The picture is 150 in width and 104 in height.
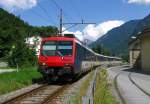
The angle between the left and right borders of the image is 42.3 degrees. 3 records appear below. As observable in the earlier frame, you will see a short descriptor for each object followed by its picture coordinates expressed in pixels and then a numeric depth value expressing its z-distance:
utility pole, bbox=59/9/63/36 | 20.14
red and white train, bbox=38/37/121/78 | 11.85
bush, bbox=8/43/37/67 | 25.24
